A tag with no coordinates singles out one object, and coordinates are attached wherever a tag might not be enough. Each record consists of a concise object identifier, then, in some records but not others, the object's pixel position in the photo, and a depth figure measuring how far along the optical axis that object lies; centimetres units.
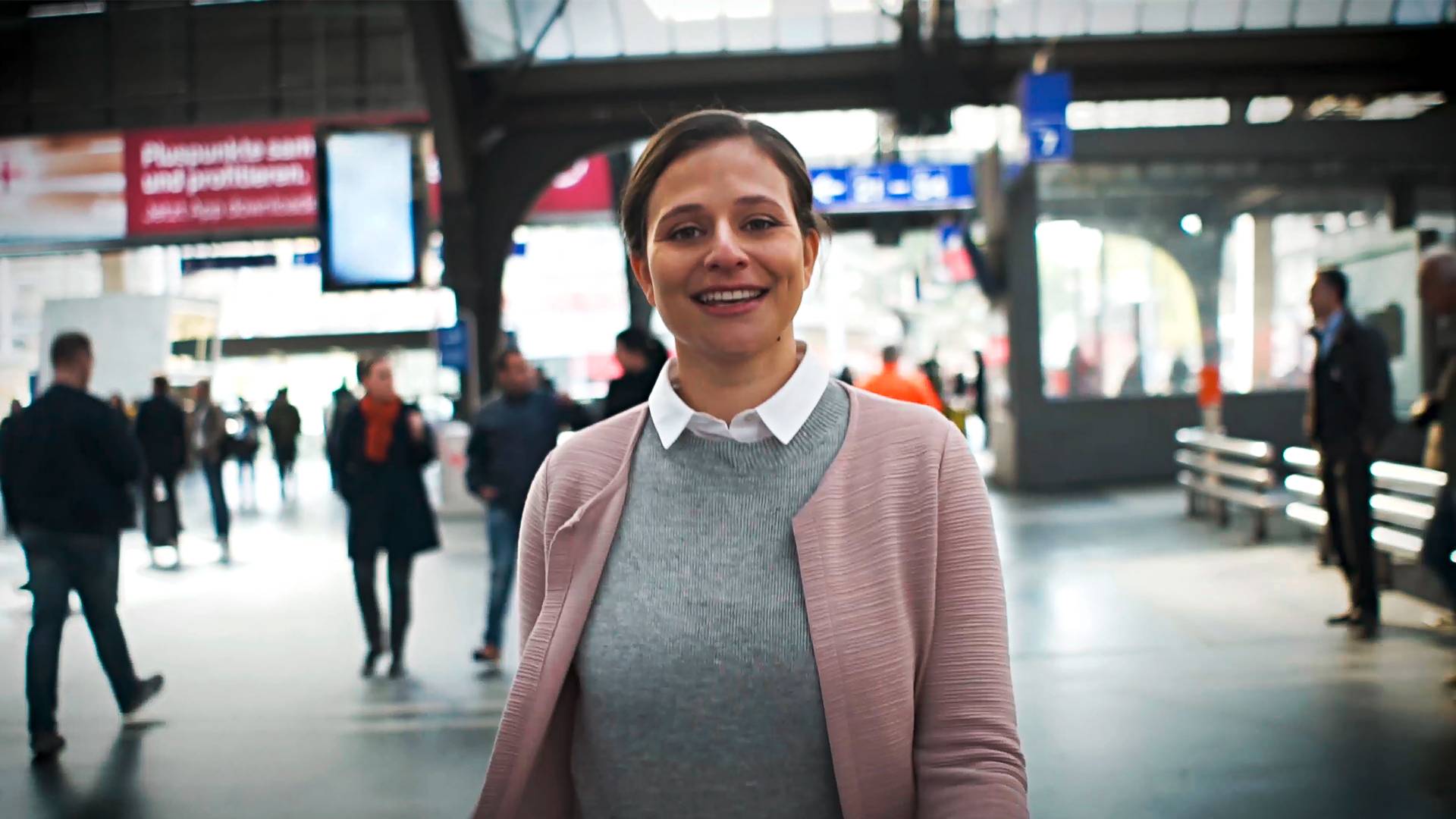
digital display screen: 1150
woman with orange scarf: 708
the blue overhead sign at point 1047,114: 1282
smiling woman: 150
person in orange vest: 788
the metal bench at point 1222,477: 1022
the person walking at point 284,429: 1894
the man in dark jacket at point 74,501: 588
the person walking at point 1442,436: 544
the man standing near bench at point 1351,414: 668
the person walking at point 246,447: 1945
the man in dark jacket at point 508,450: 721
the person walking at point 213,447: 1242
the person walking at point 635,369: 695
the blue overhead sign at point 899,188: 1638
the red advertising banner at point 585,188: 2222
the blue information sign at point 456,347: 1535
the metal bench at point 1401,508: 726
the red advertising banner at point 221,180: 1889
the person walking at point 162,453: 1166
